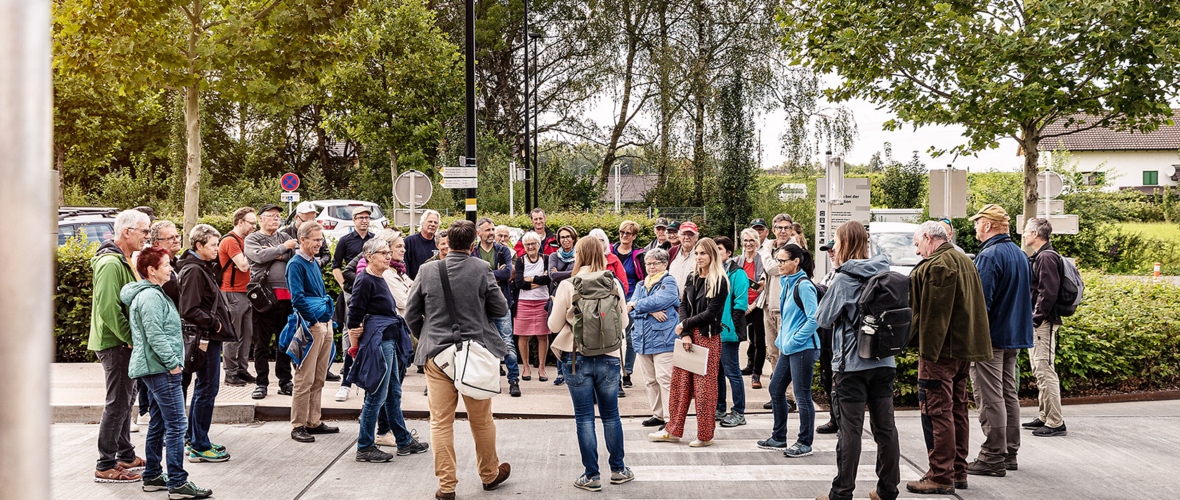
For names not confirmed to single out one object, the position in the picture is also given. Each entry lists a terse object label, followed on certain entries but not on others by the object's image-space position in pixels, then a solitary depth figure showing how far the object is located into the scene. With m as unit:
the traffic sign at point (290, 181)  24.12
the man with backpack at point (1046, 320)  6.50
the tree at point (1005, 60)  10.55
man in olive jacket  5.30
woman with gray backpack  5.47
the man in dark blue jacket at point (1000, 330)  5.73
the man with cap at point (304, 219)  7.66
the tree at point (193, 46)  10.91
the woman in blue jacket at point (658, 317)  6.61
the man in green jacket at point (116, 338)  5.29
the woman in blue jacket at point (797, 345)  6.09
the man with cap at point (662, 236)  9.66
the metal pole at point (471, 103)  11.07
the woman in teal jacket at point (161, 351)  5.09
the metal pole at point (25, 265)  1.20
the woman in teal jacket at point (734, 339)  6.95
